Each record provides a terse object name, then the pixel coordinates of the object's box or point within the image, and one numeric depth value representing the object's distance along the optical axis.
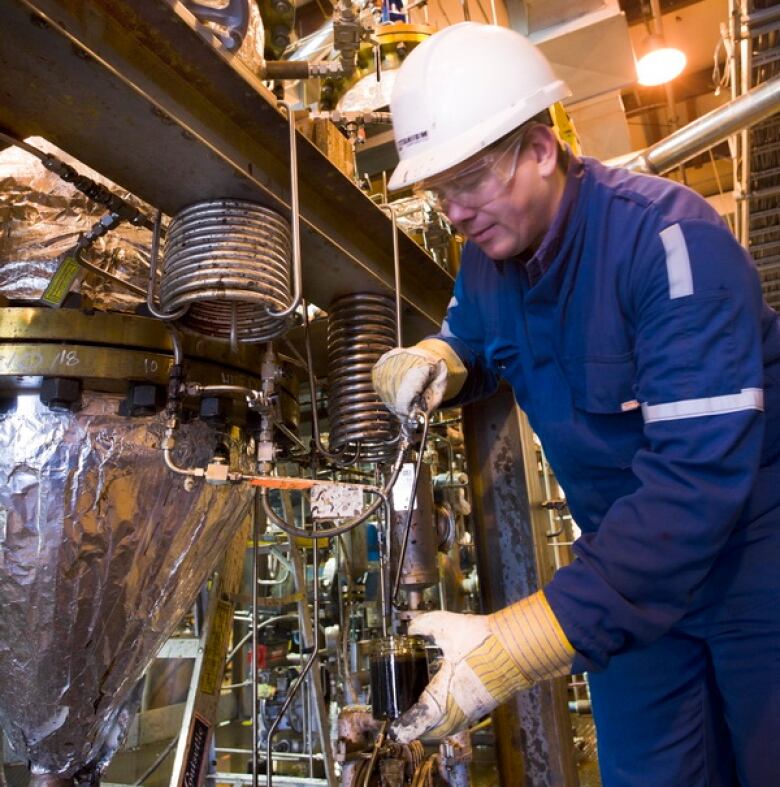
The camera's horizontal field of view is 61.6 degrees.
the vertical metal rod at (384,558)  0.97
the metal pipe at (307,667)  1.01
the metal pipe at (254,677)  1.02
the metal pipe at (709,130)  1.67
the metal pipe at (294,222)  0.95
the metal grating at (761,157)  1.56
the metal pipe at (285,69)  1.14
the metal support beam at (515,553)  1.72
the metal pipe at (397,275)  1.31
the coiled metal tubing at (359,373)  1.34
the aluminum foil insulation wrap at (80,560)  1.01
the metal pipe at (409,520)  0.92
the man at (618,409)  0.73
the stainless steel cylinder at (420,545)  1.43
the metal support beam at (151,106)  0.77
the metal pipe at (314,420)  1.22
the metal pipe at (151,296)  0.98
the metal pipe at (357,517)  0.98
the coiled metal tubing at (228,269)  0.96
